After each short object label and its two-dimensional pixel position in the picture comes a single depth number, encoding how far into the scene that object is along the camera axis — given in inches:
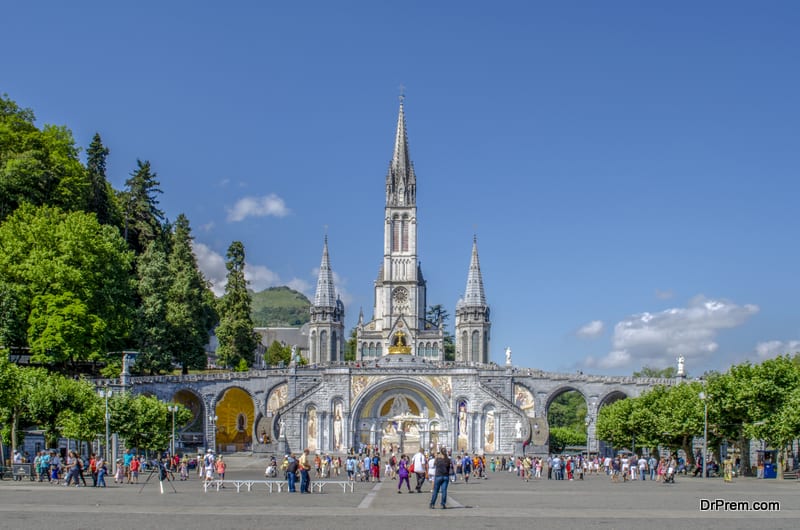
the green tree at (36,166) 2559.1
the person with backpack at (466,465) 1776.7
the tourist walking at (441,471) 982.4
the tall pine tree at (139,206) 3324.3
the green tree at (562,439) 3890.3
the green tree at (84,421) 1811.0
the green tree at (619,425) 2251.4
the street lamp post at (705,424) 1733.6
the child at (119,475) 1589.6
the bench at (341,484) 1379.9
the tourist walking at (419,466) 1210.1
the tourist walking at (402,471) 1253.3
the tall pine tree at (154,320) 2787.9
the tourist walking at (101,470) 1390.3
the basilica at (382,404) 2869.1
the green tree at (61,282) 2320.4
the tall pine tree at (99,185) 3026.6
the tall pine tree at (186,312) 2837.1
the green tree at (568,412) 4773.6
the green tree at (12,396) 1712.6
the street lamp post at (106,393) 1783.1
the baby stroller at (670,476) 1588.6
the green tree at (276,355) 4522.6
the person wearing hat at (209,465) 1428.6
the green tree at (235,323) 3134.8
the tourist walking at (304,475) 1304.1
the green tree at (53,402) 1803.6
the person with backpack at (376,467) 1706.4
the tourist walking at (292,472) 1326.3
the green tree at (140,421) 1926.7
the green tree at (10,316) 2303.2
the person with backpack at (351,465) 1611.7
